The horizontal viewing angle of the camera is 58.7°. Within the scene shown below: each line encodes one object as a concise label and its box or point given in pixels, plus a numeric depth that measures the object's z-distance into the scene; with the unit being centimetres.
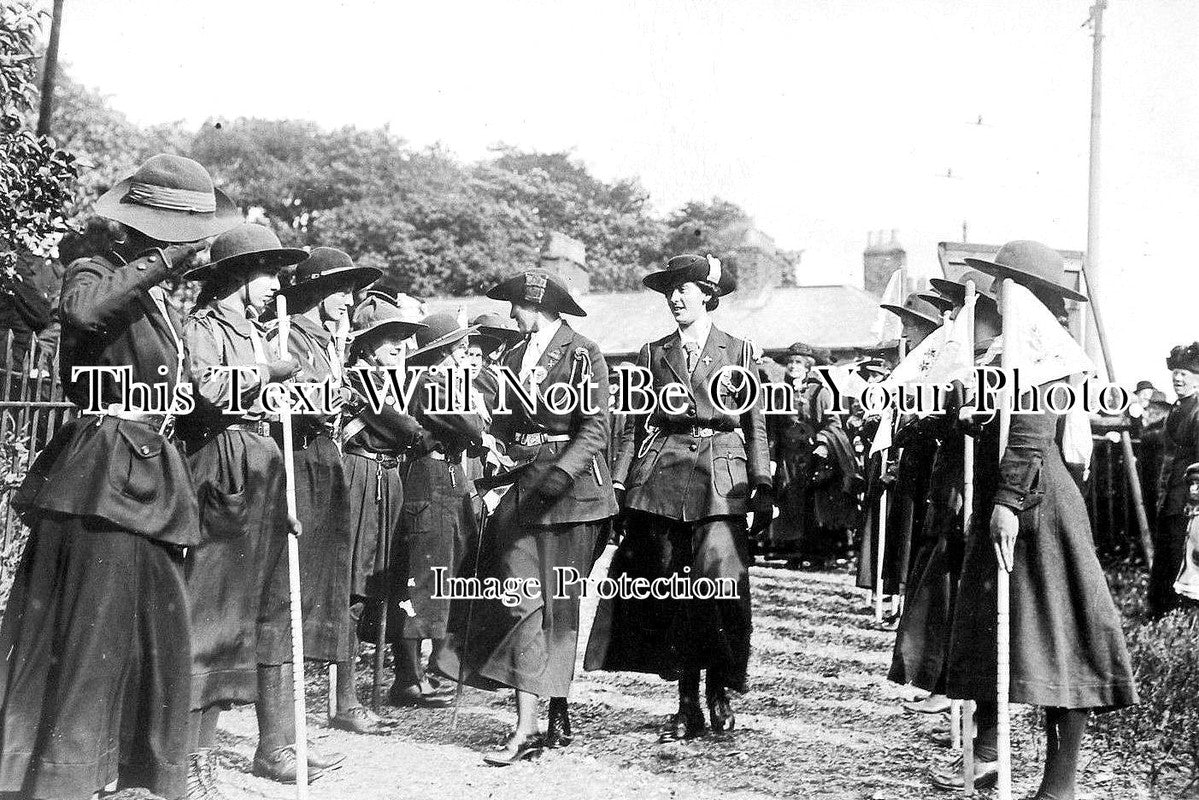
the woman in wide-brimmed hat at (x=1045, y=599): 400
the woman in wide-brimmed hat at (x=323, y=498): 519
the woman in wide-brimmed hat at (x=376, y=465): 568
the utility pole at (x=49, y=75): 741
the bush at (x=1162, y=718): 477
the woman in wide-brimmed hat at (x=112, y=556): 359
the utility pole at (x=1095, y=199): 764
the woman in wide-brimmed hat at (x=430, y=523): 598
